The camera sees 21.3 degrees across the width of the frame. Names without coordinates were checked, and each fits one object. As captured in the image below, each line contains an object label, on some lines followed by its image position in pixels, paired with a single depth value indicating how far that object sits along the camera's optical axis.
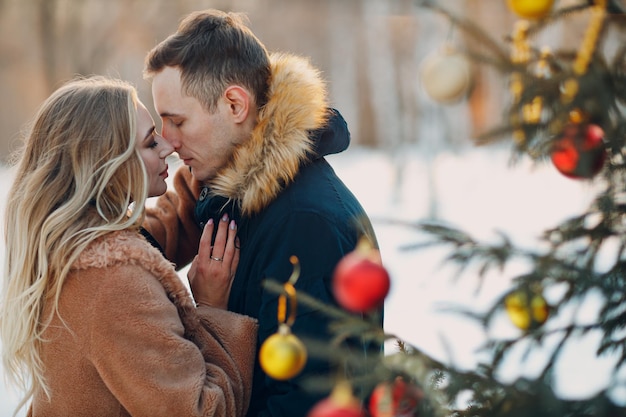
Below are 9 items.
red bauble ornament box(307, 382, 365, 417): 1.56
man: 2.19
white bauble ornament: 1.70
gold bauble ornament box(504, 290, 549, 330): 1.67
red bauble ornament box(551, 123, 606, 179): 1.64
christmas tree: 1.65
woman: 2.07
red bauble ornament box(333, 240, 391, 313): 1.62
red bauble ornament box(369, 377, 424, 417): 1.69
